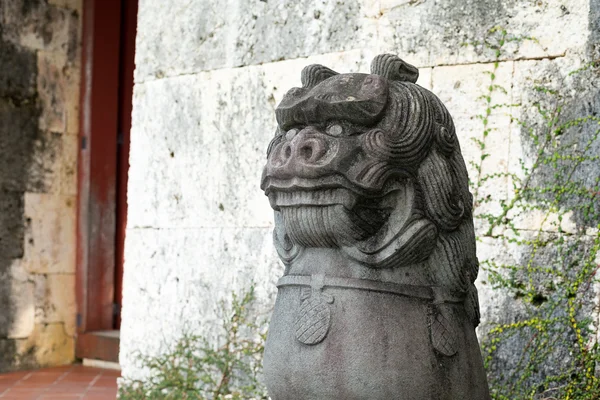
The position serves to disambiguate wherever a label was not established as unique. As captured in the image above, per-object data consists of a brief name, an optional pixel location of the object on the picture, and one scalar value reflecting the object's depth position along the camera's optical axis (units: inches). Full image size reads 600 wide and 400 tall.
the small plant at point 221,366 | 178.9
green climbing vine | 146.1
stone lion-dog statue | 97.0
